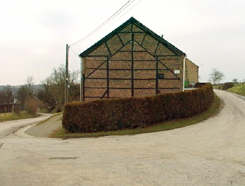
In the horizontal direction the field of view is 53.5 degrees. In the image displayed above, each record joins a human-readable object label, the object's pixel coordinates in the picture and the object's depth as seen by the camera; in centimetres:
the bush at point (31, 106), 3822
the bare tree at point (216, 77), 6694
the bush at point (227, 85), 4826
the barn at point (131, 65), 1928
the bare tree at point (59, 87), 4206
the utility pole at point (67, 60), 2280
